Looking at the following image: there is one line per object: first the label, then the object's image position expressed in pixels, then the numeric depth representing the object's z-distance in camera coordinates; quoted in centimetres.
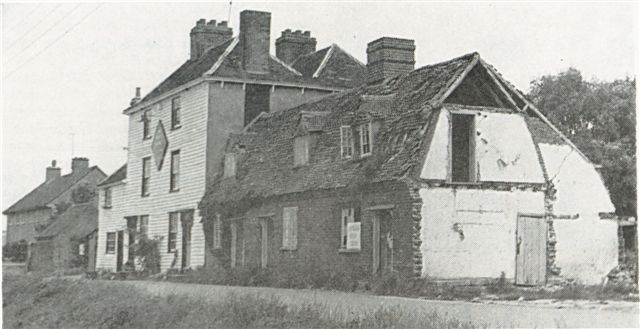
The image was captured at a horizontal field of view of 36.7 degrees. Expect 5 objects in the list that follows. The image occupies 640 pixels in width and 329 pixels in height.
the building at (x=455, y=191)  2341
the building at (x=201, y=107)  3434
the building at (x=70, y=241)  4225
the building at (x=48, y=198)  3861
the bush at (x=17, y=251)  3859
